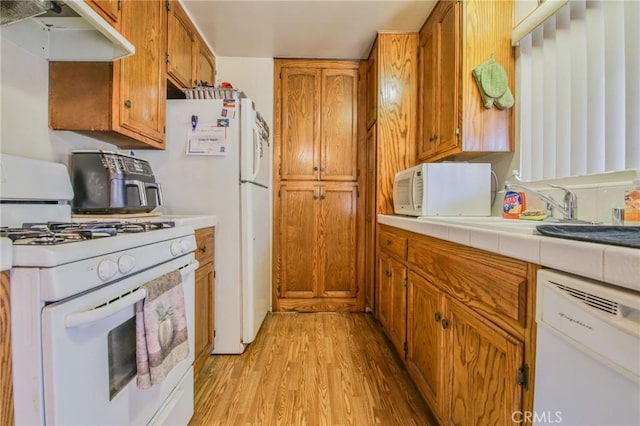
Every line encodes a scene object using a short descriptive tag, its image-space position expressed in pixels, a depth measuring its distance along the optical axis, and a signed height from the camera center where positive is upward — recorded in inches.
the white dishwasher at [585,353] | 18.4 -10.3
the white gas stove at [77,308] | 24.8 -9.5
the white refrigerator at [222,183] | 74.2 +6.1
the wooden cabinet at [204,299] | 63.4 -21.1
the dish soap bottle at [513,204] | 60.4 +0.9
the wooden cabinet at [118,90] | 52.2 +21.4
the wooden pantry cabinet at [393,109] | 91.1 +30.5
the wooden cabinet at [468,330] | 30.0 -16.2
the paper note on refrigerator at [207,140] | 74.0 +16.8
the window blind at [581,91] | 44.0 +20.5
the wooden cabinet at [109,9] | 47.1 +32.6
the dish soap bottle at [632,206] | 39.0 +0.4
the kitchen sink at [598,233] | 21.6 -2.2
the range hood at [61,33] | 40.4 +27.1
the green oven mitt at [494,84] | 64.7 +27.2
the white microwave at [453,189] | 67.4 +4.4
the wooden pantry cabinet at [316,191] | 107.7 +6.1
